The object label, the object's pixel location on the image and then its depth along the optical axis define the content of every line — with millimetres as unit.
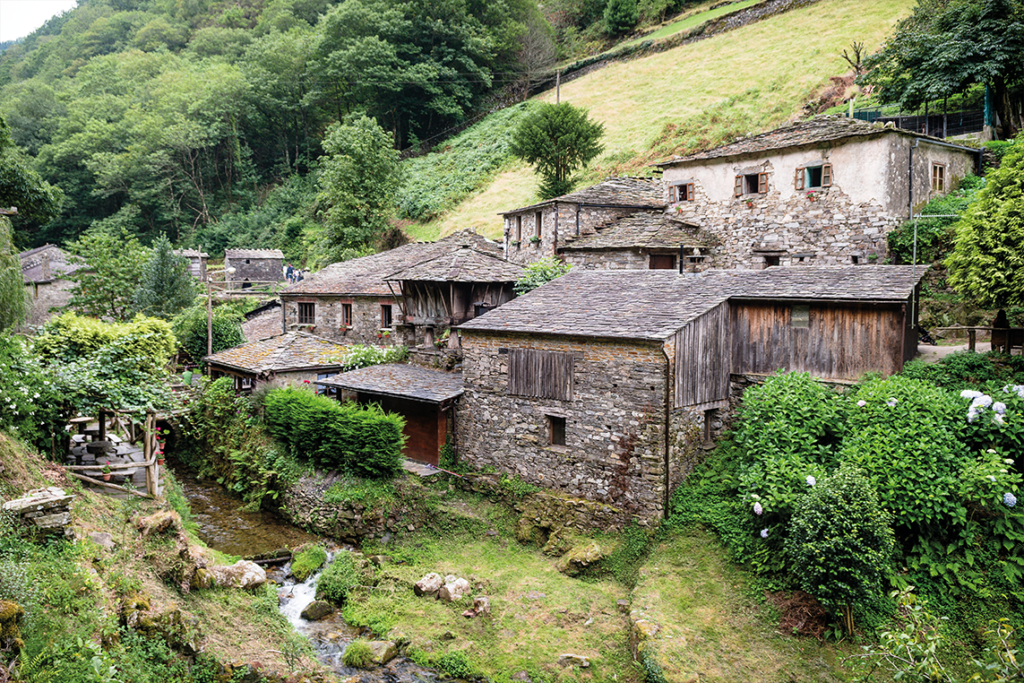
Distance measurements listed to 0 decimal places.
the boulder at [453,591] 13711
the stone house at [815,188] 20078
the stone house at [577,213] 25672
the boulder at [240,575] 12664
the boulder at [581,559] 14234
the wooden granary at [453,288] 22672
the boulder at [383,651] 12023
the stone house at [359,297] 27234
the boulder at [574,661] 11573
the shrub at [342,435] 17578
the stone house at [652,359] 14477
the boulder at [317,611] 13461
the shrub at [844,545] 10828
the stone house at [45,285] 38469
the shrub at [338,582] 14023
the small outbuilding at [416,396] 18734
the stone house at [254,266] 45312
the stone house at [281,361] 23797
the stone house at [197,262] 47250
